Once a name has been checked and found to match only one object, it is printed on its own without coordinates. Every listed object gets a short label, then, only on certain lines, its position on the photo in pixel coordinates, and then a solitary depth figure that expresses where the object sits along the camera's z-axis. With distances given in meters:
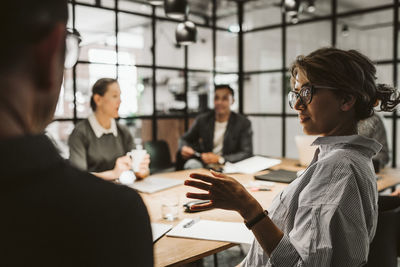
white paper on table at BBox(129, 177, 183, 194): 2.28
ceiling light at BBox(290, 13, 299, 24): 3.71
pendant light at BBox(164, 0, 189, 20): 2.84
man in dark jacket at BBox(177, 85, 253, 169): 3.83
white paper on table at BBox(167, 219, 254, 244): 1.49
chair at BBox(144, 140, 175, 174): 3.83
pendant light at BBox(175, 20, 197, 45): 3.23
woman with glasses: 1.10
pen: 1.61
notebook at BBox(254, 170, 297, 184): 2.54
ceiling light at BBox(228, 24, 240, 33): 5.88
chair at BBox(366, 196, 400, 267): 1.38
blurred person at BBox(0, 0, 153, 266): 0.46
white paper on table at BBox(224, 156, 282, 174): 2.88
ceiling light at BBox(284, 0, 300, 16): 3.48
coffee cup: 2.52
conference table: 1.31
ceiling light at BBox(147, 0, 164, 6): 2.80
